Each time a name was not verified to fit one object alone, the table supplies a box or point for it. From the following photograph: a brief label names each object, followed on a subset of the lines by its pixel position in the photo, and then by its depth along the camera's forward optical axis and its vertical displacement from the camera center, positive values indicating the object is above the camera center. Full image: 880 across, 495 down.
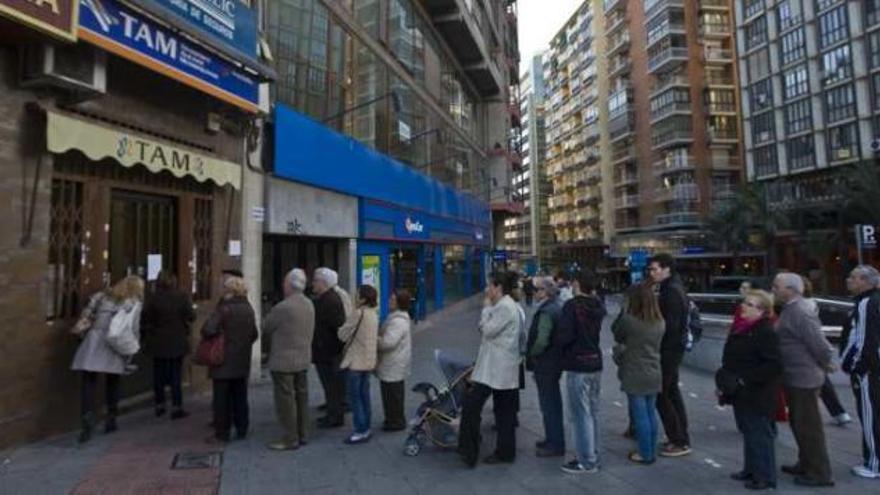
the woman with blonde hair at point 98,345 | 6.71 -0.57
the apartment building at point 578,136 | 86.69 +21.13
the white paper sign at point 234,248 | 10.05 +0.59
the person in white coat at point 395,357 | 6.96 -0.81
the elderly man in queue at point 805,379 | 5.41 -0.89
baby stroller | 6.35 -1.32
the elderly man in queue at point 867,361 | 5.53 -0.76
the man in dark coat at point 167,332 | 7.64 -0.52
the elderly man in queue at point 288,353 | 6.46 -0.67
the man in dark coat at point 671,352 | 6.28 -0.73
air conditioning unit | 6.42 +2.27
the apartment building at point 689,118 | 66.31 +16.32
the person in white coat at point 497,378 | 5.89 -0.88
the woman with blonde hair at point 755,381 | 5.18 -0.86
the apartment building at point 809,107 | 46.03 +12.92
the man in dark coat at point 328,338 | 7.24 -0.60
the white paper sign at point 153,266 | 8.49 +0.29
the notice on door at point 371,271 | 16.06 +0.31
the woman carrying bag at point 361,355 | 6.76 -0.75
